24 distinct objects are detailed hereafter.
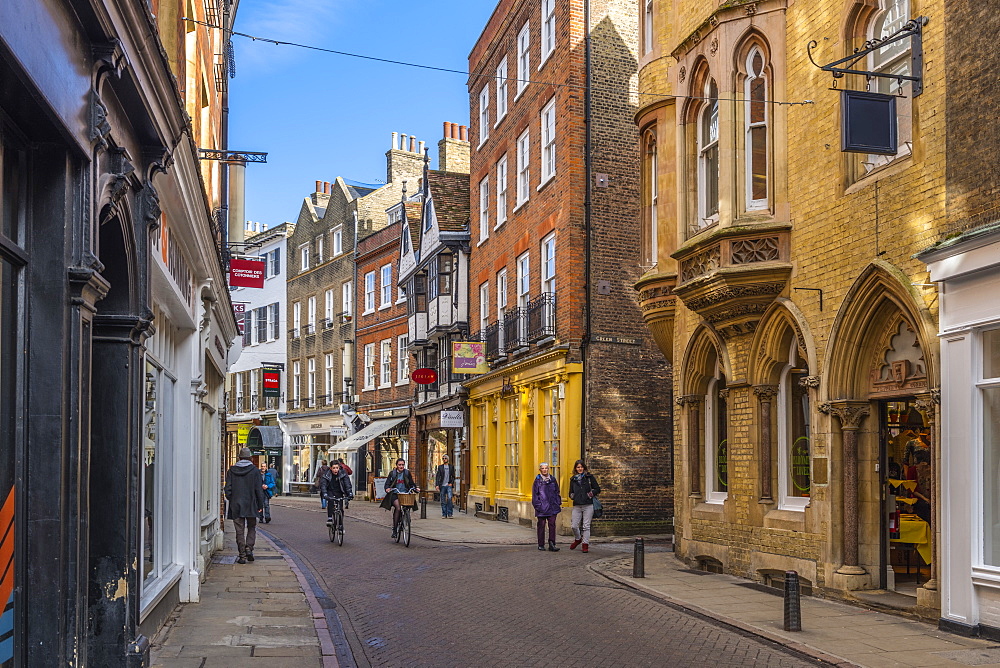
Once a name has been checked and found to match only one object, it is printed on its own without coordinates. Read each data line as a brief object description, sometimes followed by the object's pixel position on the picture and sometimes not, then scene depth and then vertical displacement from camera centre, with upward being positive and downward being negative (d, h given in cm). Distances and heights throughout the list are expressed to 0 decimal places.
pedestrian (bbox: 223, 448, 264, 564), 1725 -166
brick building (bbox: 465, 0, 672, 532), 2425 +268
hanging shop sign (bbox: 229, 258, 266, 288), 2036 +242
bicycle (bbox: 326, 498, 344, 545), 2155 -256
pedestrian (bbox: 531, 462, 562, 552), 2048 -206
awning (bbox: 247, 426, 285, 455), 5313 -217
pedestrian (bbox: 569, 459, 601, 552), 2020 -196
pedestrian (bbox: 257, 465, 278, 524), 2811 -276
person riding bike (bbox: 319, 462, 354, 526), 2123 -181
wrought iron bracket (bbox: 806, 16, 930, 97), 1114 +366
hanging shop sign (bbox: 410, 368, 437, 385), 3481 +65
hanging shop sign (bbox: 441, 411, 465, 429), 3228 -72
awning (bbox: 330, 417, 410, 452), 4159 -154
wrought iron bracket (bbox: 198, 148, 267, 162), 1674 +405
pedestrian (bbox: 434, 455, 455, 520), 3052 -267
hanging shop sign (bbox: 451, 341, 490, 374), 2850 +107
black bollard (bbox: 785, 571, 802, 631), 1032 -206
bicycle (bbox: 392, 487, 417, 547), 2108 -244
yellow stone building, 1173 +129
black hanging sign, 1112 +287
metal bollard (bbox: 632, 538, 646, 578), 1500 -238
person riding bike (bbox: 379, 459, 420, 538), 2114 -183
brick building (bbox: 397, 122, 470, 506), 3447 +338
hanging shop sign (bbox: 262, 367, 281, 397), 5012 +74
